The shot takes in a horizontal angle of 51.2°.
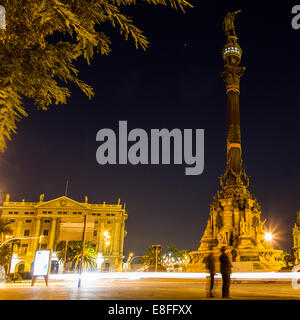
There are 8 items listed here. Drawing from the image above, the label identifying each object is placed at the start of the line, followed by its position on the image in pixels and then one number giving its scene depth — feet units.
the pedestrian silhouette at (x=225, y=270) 33.75
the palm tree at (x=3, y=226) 130.61
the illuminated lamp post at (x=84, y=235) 48.29
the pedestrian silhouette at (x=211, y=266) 36.03
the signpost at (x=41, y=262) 54.29
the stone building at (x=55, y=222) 296.10
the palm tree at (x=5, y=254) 144.77
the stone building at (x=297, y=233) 285.70
